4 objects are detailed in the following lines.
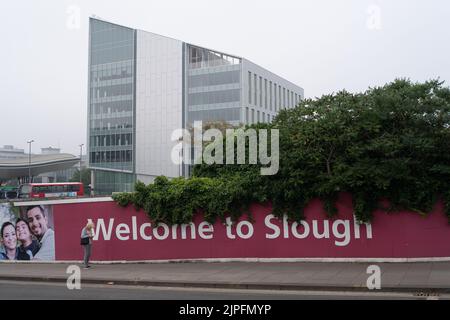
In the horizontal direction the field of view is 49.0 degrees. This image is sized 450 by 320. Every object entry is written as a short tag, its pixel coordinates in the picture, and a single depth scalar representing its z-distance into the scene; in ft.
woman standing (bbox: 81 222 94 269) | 56.18
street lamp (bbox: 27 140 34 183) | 273.87
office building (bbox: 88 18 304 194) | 260.21
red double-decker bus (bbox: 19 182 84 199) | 191.83
